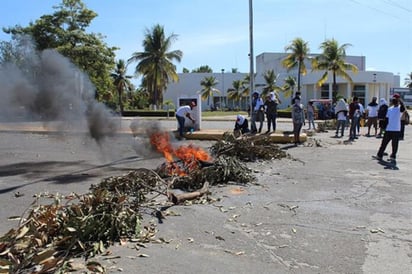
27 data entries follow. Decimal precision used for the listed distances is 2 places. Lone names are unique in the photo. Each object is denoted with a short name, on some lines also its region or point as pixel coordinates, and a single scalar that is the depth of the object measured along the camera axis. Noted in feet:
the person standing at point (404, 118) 51.93
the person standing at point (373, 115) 66.08
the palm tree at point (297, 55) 162.50
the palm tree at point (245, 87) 248.89
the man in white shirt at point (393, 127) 37.93
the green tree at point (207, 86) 264.31
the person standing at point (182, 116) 56.08
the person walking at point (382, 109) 57.14
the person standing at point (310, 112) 74.64
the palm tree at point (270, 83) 231.50
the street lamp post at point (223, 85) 276.12
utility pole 67.82
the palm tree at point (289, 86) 226.58
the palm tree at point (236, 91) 259.39
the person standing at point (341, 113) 61.72
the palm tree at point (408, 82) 353.31
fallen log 22.13
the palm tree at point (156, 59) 172.65
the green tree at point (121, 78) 216.35
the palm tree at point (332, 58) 140.46
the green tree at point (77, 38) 106.52
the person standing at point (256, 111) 59.00
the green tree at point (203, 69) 407.44
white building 204.95
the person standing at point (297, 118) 49.57
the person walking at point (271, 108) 56.39
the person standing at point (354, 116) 58.90
